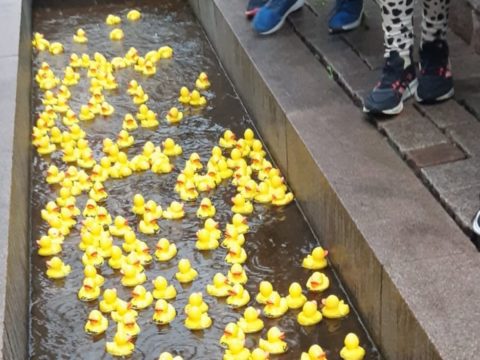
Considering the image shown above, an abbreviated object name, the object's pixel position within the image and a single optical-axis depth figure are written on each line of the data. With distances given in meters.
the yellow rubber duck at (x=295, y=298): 3.76
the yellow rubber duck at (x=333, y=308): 3.70
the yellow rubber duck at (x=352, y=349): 3.44
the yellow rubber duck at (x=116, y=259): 4.15
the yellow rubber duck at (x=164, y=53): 6.50
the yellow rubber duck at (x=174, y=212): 4.49
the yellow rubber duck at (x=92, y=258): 4.17
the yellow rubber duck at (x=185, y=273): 3.99
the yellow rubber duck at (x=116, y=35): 6.94
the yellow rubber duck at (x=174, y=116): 5.48
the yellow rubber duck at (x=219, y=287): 3.88
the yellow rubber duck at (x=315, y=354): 3.35
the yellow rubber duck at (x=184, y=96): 5.73
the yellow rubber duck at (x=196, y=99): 5.70
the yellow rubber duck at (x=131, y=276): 4.02
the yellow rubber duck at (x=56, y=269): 4.09
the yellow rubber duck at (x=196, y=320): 3.71
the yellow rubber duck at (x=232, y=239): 4.21
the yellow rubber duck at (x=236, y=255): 4.10
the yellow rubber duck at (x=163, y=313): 3.74
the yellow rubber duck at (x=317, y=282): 3.85
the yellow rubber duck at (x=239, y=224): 4.33
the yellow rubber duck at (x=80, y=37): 6.94
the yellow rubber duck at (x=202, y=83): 5.96
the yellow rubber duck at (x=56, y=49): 6.77
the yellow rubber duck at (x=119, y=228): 4.38
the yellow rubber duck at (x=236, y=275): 3.94
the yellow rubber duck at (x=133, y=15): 7.35
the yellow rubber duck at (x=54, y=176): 4.91
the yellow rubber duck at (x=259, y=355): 3.42
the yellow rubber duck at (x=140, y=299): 3.85
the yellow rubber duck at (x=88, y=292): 3.94
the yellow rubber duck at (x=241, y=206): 4.49
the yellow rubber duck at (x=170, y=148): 5.07
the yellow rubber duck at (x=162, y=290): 3.88
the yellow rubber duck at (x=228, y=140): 5.11
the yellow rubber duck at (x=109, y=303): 3.84
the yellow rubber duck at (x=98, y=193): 4.71
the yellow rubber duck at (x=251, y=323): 3.64
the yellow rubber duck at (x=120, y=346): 3.57
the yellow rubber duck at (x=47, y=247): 4.27
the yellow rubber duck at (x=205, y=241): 4.22
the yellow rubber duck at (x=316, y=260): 4.01
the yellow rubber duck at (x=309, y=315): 3.66
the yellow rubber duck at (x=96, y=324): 3.71
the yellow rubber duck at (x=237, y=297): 3.81
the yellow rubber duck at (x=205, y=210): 4.48
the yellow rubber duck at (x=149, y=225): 4.40
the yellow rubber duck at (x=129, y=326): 3.66
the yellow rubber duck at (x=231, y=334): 3.52
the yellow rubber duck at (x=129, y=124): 5.45
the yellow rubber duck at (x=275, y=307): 3.73
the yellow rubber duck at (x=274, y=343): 3.51
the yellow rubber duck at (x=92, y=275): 4.00
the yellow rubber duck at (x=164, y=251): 4.16
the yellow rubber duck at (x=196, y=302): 3.74
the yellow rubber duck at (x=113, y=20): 7.30
